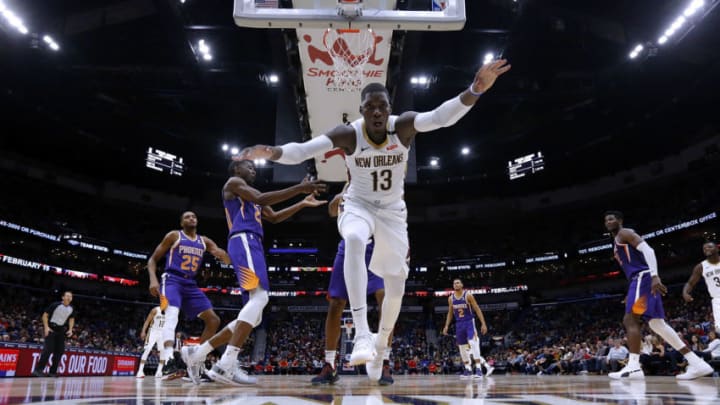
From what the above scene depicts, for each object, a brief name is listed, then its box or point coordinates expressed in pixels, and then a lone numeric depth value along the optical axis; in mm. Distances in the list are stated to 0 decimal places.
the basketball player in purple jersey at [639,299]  6156
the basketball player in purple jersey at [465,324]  10742
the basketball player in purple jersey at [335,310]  4473
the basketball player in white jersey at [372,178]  3457
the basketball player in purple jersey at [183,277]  5809
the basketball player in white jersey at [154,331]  10422
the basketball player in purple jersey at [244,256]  4055
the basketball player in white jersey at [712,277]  7598
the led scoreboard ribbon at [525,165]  23359
